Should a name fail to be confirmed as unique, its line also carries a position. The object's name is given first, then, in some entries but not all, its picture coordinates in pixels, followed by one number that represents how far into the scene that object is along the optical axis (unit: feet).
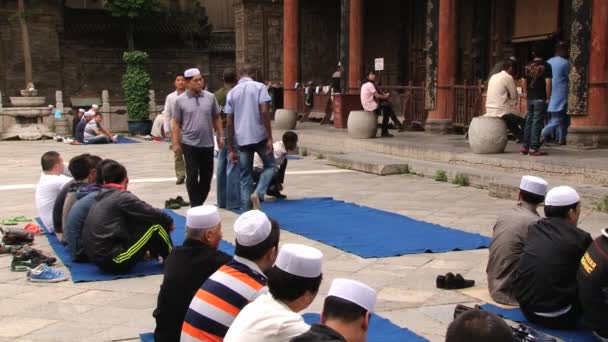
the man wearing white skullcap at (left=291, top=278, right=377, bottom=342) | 8.53
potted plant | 76.89
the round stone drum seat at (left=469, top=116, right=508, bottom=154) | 37.76
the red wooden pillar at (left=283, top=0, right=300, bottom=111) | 68.03
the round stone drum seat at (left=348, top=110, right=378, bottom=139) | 50.24
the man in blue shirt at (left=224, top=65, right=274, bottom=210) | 27.04
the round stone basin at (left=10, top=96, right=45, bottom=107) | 73.79
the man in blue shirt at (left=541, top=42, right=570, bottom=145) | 39.11
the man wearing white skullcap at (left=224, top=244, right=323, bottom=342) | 9.45
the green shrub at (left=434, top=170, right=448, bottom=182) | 37.50
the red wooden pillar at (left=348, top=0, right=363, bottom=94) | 61.00
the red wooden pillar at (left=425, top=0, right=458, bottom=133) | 50.21
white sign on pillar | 56.49
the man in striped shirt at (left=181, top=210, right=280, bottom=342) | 11.21
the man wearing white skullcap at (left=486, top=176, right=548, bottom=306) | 16.46
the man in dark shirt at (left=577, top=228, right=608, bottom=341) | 13.61
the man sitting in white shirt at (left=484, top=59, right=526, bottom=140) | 37.27
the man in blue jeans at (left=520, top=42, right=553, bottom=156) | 35.10
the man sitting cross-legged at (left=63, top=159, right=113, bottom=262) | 20.70
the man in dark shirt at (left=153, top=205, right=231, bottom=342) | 12.87
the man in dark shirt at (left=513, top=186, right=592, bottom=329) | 14.88
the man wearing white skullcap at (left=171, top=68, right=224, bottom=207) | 27.07
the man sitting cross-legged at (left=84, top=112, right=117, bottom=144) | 65.16
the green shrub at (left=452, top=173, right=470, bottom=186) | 35.81
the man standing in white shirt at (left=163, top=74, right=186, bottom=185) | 34.26
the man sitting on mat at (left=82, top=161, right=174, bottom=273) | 19.45
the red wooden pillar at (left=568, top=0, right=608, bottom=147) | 38.24
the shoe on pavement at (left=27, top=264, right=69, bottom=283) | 19.52
